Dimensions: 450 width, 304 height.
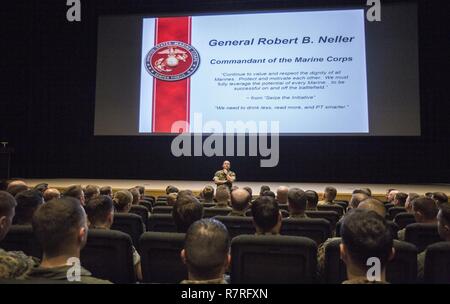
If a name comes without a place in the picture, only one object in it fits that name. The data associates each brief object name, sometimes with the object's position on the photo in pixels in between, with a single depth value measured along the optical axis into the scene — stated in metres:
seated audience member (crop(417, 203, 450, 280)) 2.05
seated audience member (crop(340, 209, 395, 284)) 1.34
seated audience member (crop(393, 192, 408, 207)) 4.20
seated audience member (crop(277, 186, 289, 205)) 4.11
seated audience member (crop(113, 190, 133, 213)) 3.12
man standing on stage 6.84
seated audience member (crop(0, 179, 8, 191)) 4.45
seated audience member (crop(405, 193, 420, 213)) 3.41
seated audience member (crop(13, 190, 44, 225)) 2.36
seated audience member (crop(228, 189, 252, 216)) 2.94
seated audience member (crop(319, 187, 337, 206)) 4.36
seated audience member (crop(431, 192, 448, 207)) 3.72
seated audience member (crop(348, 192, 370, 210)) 3.19
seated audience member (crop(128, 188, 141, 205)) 3.95
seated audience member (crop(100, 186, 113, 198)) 4.16
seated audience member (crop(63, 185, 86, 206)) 3.31
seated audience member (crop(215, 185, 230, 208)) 3.81
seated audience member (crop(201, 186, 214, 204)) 4.30
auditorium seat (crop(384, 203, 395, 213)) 4.23
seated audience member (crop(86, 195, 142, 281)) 2.29
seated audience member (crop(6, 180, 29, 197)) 3.36
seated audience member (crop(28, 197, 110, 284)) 1.42
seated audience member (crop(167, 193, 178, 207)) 3.71
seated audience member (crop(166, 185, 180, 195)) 4.91
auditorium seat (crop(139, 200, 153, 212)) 4.24
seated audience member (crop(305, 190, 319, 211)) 3.63
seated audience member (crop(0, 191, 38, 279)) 1.57
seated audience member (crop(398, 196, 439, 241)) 2.55
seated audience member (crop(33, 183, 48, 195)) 4.29
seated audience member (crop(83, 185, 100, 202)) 3.81
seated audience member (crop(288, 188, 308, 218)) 2.93
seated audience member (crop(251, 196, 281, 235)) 2.11
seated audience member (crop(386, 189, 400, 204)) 4.72
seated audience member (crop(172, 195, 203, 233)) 2.17
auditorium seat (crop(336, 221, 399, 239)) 2.56
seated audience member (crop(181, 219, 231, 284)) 1.32
